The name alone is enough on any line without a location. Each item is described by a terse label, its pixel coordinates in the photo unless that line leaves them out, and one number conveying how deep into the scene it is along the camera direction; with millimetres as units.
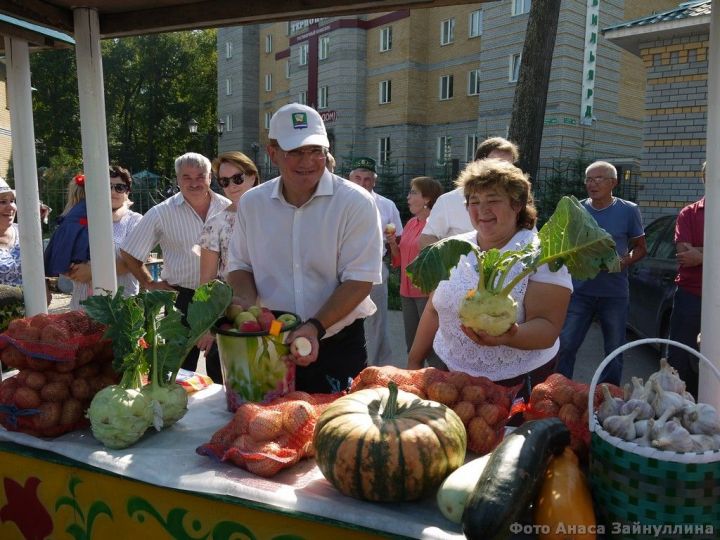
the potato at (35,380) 2131
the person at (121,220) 4427
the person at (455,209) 4152
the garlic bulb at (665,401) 1536
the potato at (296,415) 1904
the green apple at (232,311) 2291
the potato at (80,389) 2180
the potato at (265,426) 1873
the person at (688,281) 4426
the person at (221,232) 3932
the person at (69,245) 4074
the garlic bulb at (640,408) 1559
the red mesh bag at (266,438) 1831
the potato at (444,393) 1980
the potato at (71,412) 2141
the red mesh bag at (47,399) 2109
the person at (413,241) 5523
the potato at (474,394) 1973
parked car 6176
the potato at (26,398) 2109
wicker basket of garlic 1406
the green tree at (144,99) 42562
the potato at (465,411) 1939
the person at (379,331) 5848
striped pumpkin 1610
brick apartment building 21531
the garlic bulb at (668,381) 1644
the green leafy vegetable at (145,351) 2008
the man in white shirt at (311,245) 2715
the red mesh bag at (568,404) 1808
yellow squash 1479
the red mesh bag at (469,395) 1919
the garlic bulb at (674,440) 1418
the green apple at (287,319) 2238
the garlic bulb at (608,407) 1635
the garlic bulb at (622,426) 1515
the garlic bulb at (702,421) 1479
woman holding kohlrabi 2459
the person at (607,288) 5246
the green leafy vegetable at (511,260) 1968
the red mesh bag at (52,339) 2113
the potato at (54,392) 2131
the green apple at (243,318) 2188
